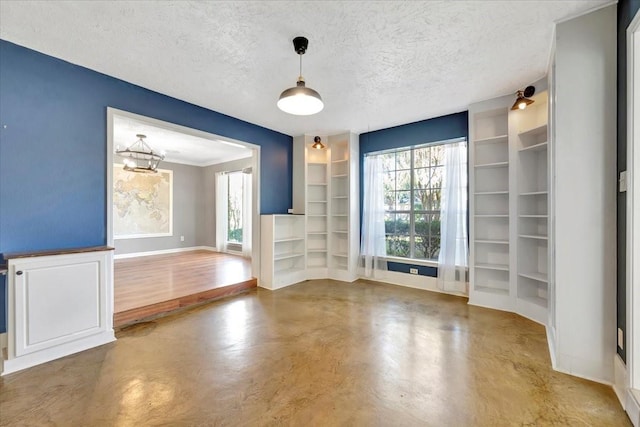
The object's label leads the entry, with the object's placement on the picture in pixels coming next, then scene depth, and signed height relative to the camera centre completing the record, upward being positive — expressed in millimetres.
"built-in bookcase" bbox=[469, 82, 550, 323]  3299 +93
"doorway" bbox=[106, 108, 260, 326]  3633 -218
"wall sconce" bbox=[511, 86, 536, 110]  2906 +1292
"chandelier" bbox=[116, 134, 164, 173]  5402 +1171
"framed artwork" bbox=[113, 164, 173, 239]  6754 +256
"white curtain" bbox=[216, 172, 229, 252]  7922 +155
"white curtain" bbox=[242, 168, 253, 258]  7219 +32
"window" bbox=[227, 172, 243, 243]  7688 +123
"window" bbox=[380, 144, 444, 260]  4430 +232
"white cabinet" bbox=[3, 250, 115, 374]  2141 -821
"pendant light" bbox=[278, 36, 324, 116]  2143 +943
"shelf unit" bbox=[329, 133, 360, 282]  4953 +98
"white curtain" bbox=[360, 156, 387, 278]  4812 -161
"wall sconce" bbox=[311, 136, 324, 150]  4883 +1295
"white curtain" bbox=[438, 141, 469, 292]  3947 -145
